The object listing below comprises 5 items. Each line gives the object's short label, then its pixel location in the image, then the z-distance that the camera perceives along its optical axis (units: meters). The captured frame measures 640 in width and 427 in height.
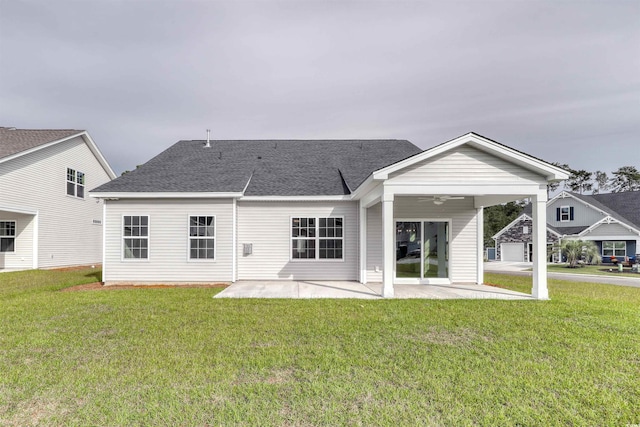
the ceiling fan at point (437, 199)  10.12
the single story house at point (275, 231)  10.98
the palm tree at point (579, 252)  22.66
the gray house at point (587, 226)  25.20
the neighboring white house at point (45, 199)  15.15
